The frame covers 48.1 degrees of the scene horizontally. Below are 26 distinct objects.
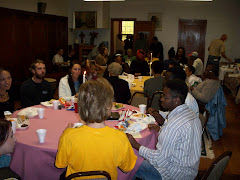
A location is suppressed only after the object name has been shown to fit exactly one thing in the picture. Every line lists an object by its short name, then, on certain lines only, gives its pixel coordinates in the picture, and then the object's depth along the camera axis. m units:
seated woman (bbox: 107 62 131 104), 4.39
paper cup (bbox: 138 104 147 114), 3.35
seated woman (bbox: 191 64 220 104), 4.57
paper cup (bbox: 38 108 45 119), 3.02
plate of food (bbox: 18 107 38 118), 3.10
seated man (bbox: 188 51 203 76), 7.23
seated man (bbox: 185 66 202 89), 5.37
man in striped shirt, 2.11
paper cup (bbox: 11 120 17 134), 2.56
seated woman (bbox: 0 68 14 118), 3.51
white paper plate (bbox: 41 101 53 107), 3.50
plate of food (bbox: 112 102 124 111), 3.44
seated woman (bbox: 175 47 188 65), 8.84
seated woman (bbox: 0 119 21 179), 1.95
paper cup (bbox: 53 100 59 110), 3.39
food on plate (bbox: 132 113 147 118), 3.13
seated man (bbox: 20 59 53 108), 3.97
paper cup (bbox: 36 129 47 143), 2.36
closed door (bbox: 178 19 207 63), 11.29
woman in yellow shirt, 1.74
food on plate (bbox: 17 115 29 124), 2.82
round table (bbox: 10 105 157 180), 2.34
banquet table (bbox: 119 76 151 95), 4.94
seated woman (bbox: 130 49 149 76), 6.90
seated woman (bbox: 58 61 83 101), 4.11
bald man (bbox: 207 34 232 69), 9.58
